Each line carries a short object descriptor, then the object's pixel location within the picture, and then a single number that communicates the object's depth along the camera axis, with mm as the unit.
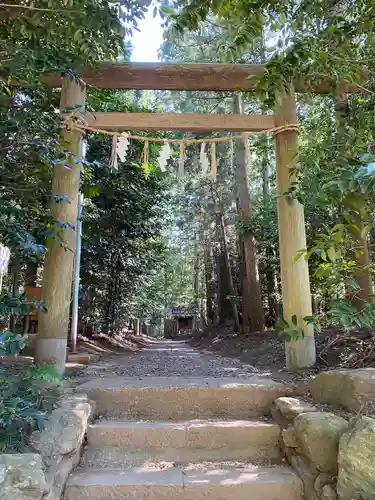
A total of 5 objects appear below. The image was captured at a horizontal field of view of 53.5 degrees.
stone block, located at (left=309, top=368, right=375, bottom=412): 2312
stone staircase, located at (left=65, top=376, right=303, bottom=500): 2062
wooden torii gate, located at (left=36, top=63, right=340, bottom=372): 3680
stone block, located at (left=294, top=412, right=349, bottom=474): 2043
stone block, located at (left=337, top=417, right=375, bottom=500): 1770
